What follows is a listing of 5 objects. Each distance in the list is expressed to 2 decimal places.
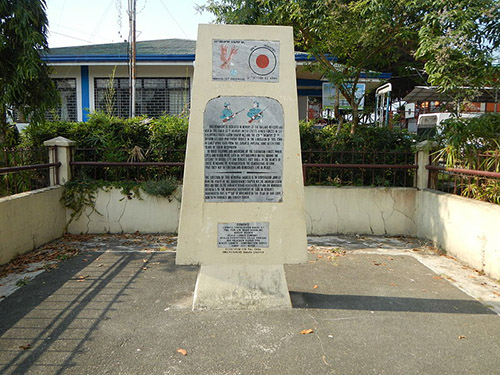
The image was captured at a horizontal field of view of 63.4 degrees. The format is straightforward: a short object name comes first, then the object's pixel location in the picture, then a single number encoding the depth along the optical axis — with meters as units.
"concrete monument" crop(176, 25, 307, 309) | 3.95
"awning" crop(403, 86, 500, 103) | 14.73
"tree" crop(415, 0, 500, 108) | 5.75
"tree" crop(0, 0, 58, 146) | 6.38
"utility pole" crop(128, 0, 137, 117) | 12.44
